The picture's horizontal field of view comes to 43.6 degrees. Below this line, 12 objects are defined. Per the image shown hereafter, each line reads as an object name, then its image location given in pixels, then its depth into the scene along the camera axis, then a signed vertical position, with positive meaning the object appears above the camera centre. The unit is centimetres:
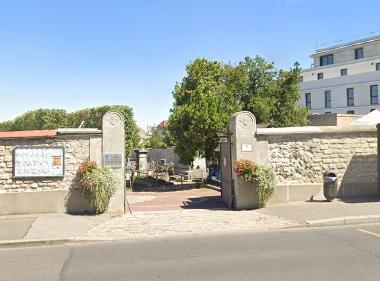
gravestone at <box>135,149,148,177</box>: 3275 +36
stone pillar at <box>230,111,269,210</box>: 1495 +46
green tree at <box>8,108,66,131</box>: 4919 +497
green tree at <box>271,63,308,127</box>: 3369 +471
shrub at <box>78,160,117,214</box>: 1362 -53
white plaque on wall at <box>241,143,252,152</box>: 1502 +56
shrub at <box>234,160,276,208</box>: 1447 -35
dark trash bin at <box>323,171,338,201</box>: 1508 -66
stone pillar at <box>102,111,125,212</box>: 1430 +49
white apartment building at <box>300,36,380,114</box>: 6041 +1126
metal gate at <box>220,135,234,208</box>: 1566 -18
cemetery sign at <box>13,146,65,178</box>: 1400 +11
